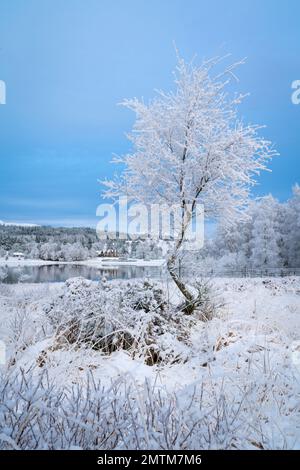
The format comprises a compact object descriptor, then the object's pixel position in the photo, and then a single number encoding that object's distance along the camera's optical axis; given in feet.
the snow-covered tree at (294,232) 99.96
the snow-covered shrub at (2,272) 52.70
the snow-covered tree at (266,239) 100.78
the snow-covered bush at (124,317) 16.69
